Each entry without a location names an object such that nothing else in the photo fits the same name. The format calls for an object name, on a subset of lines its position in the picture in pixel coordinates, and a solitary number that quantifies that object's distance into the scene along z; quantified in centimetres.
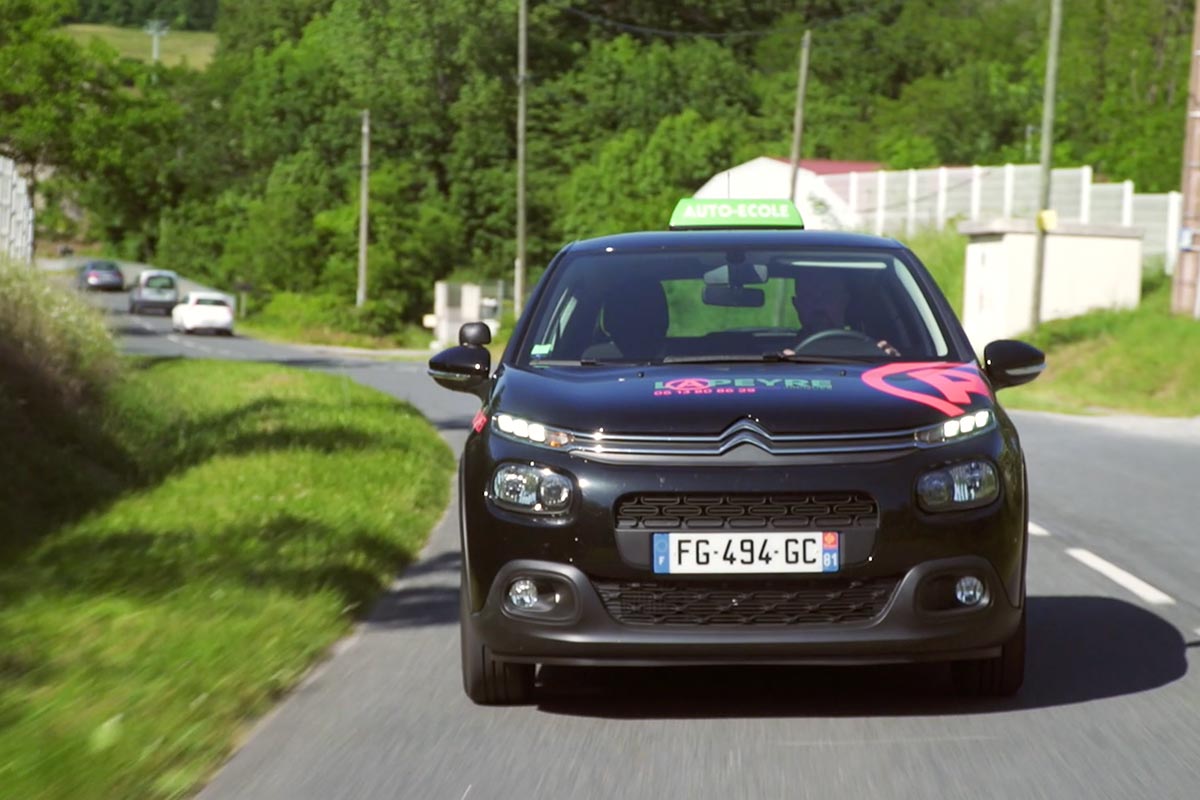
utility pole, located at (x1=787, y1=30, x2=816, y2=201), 4812
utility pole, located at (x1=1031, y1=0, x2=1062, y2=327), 3394
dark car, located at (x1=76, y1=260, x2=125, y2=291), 9294
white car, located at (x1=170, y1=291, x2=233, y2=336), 6269
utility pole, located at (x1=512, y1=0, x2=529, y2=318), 5641
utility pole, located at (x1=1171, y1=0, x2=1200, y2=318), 3022
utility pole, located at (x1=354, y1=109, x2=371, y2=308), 7025
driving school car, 594
